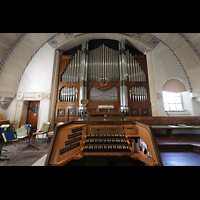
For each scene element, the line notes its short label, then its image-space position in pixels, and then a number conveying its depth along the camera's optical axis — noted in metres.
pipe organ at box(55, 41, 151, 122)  4.97
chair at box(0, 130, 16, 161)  2.48
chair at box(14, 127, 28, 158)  2.96
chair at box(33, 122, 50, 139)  3.92
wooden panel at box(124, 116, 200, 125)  3.06
